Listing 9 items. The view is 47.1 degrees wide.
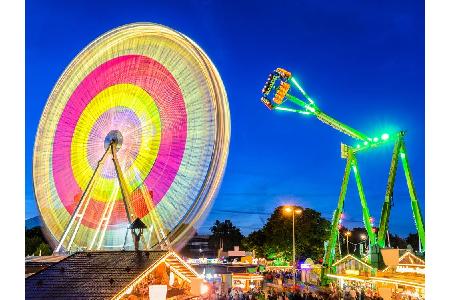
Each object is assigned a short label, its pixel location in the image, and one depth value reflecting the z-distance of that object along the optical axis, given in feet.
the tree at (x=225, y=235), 293.25
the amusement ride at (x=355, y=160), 83.13
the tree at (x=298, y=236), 184.65
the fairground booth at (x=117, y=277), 36.09
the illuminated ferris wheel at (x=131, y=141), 65.72
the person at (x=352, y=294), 63.36
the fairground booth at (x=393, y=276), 55.45
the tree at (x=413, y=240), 280.31
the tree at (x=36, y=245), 149.83
